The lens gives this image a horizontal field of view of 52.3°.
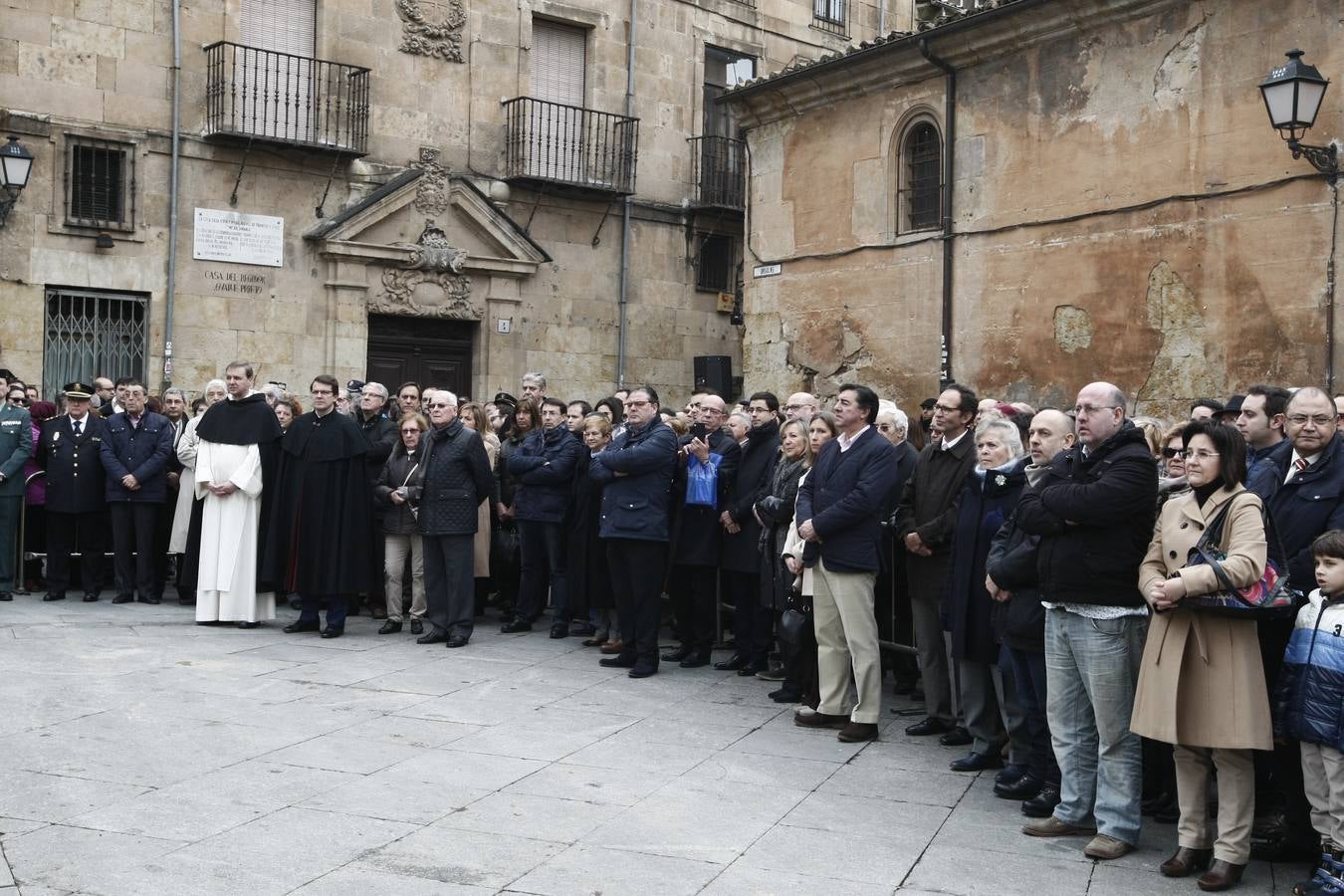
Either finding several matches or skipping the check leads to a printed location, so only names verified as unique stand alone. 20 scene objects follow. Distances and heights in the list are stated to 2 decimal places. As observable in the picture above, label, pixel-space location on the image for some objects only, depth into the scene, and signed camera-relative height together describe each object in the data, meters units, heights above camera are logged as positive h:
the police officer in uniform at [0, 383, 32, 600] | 11.69 -0.30
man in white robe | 10.73 -0.43
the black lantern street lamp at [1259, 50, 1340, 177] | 10.84 +2.94
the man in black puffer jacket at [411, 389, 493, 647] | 10.24 -0.52
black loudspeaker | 19.23 +1.10
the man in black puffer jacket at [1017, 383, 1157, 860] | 5.64 -0.60
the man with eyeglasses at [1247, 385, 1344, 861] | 5.53 -0.24
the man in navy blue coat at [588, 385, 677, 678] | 9.21 -0.42
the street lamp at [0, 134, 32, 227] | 14.84 +2.94
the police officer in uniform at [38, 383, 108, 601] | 11.83 -0.48
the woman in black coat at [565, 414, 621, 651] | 10.25 -0.81
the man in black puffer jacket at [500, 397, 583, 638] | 10.51 -0.44
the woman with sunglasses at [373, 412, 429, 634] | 10.59 -0.61
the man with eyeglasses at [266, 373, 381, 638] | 10.43 -0.57
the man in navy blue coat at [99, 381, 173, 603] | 11.66 -0.33
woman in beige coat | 5.22 -0.82
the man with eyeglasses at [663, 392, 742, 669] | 9.49 -0.66
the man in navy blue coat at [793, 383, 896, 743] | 7.47 -0.49
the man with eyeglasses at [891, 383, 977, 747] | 7.42 -0.41
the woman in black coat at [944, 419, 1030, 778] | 6.79 -0.67
